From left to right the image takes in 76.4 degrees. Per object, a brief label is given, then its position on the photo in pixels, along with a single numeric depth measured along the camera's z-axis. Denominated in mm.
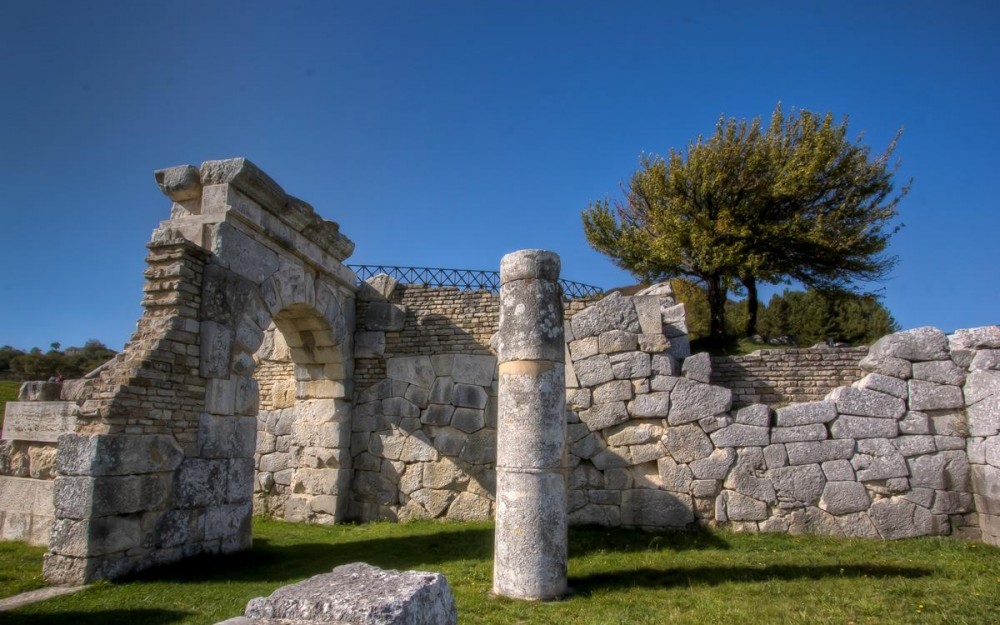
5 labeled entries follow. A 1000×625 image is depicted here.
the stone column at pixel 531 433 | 6211
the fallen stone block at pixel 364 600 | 3182
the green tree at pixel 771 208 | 17453
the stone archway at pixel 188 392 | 6711
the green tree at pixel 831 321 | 23594
